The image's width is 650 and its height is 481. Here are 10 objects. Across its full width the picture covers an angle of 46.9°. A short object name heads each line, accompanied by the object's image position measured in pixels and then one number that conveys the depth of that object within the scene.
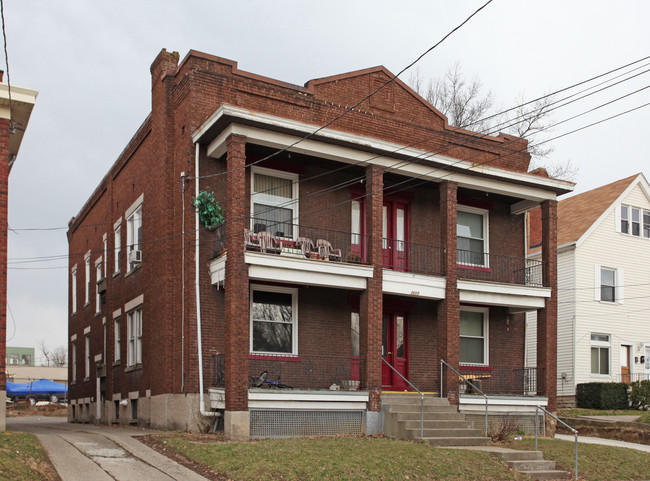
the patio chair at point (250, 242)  17.38
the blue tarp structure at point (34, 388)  46.31
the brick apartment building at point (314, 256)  17.34
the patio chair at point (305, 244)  18.22
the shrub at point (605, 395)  28.20
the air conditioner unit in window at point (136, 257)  21.83
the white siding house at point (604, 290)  30.06
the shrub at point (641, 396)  27.91
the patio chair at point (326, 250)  18.56
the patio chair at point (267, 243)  17.52
